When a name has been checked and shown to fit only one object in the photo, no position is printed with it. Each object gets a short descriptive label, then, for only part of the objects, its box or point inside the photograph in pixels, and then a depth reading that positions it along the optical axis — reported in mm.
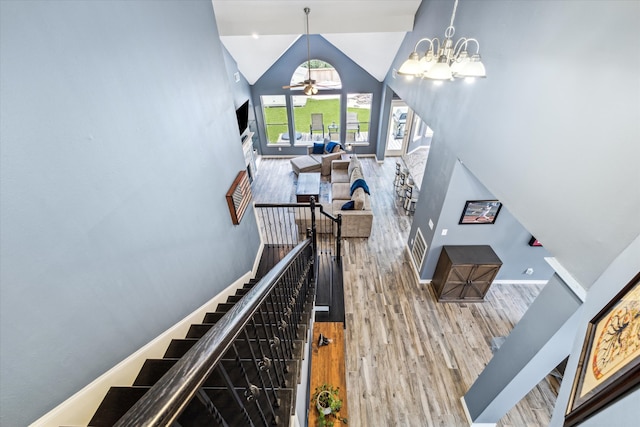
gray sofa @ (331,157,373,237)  6039
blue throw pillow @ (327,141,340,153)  9398
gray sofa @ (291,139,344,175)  8820
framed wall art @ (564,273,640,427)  1055
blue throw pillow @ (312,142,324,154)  9516
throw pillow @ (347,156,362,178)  7985
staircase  632
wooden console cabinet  4410
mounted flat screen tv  7574
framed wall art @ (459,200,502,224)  4133
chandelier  2281
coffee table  7451
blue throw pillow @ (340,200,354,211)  6164
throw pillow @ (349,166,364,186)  7284
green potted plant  2844
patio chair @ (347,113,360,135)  9758
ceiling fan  6096
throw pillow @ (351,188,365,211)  6109
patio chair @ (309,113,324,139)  9969
